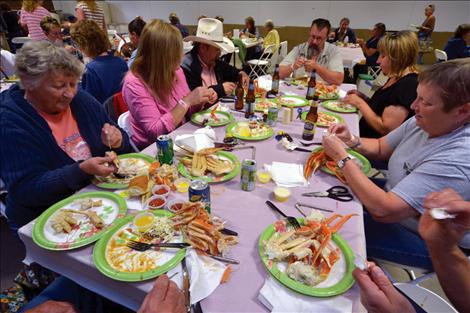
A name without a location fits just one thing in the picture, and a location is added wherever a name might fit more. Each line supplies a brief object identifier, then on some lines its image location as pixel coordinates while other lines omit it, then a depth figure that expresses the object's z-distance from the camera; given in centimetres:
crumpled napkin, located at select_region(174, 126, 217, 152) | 179
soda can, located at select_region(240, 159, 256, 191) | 148
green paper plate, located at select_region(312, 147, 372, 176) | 172
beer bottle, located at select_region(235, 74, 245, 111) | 273
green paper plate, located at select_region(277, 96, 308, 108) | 281
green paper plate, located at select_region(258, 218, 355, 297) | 96
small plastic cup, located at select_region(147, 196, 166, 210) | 134
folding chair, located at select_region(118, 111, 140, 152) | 238
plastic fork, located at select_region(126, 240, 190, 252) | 111
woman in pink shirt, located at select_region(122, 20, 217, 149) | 214
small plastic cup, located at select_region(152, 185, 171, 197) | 142
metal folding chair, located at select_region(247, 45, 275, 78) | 688
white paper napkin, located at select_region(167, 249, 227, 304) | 97
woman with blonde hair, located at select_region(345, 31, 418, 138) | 230
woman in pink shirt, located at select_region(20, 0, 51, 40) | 566
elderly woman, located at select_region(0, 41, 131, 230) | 143
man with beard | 358
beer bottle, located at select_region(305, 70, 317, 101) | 303
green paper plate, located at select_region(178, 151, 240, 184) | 159
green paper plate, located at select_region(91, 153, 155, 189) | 149
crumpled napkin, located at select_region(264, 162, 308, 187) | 160
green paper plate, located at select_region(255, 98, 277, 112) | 273
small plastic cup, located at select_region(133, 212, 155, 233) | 119
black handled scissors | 149
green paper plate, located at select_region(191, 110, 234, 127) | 232
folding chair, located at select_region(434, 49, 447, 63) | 571
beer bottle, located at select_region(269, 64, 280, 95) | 313
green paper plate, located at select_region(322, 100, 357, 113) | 276
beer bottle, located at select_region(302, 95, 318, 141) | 211
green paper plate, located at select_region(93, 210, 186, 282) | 99
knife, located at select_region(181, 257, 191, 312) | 95
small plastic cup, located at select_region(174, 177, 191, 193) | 151
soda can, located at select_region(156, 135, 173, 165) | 164
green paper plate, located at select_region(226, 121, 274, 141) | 209
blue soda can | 123
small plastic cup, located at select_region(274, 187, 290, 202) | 145
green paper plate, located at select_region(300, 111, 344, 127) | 254
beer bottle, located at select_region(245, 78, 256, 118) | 255
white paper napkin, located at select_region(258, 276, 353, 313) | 92
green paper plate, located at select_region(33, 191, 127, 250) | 112
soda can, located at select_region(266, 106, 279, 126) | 236
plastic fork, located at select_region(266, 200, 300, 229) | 125
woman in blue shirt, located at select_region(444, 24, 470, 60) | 745
